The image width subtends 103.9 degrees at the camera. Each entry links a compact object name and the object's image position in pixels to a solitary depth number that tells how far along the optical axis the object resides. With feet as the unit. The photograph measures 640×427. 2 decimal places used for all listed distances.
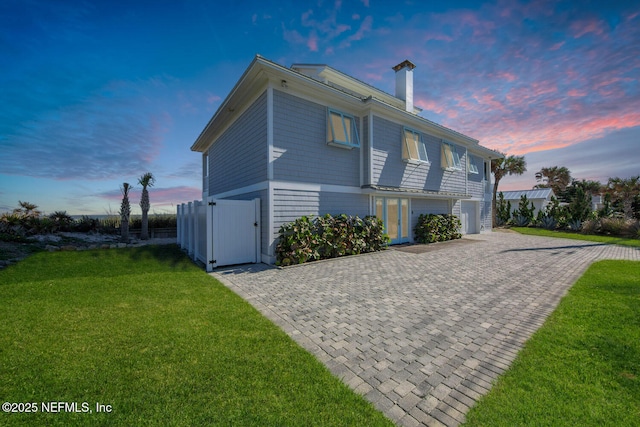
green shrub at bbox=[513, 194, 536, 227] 72.74
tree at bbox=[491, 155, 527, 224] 82.23
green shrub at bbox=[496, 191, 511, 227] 78.59
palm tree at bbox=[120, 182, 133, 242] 41.55
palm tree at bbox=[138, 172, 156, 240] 45.29
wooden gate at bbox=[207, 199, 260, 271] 24.03
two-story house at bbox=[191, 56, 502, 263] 26.66
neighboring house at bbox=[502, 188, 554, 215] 97.45
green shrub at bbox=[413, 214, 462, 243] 41.34
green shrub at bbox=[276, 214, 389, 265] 25.63
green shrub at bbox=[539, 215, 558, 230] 64.95
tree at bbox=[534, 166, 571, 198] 142.72
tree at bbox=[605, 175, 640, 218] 95.71
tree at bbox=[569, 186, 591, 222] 60.44
